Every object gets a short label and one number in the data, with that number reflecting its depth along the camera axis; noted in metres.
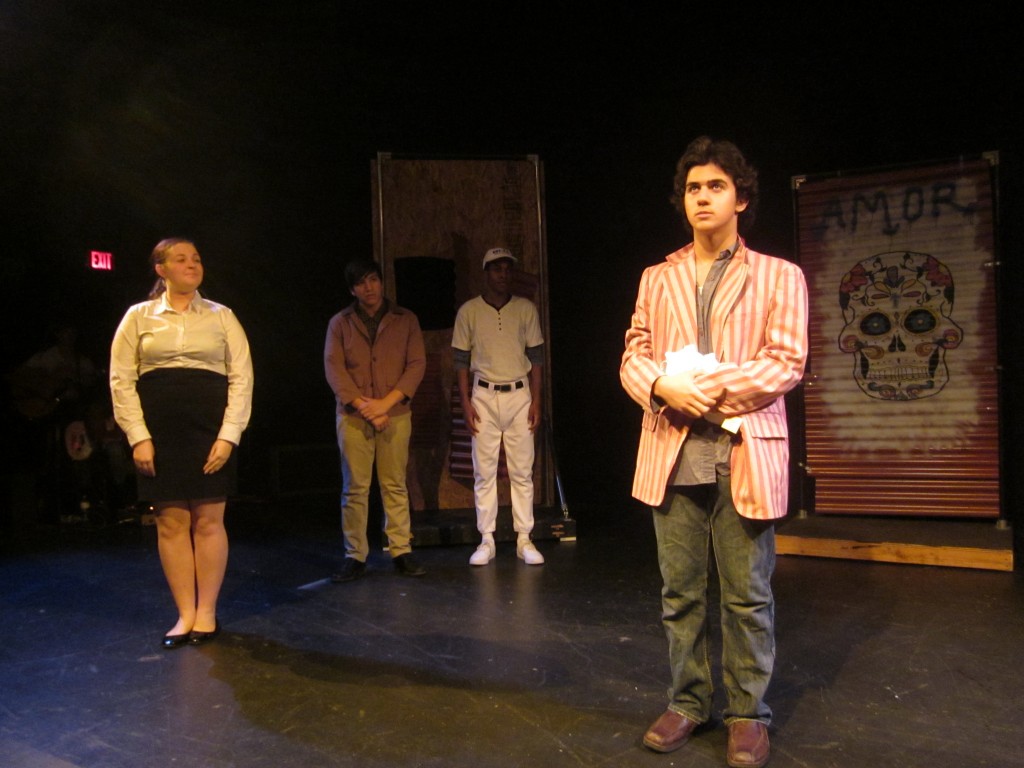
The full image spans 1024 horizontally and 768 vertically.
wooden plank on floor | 4.29
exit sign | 6.96
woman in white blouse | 3.29
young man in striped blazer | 2.15
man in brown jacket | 4.33
